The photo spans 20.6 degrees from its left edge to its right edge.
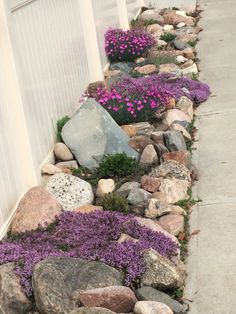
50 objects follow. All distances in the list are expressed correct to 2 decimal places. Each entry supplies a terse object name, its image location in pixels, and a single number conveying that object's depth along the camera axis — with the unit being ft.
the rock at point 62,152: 24.30
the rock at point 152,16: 49.98
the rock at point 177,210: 19.87
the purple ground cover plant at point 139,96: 28.17
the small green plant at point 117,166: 23.07
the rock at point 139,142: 24.89
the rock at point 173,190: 20.94
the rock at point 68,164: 24.04
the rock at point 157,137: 24.94
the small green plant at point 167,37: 43.78
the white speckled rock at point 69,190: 20.76
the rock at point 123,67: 37.37
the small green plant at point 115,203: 19.84
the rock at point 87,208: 19.85
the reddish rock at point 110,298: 14.30
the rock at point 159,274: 15.60
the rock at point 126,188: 21.23
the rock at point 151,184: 21.21
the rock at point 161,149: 24.00
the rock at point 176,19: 49.39
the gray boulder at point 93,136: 24.23
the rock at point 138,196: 20.27
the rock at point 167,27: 47.39
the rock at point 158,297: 14.96
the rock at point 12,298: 14.85
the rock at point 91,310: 13.07
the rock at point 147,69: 35.83
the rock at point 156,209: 19.52
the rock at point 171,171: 21.97
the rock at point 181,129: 26.08
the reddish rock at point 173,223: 18.83
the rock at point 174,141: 24.23
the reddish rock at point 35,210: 18.72
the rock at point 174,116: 27.71
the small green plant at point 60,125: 25.07
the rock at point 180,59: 38.17
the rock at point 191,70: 35.86
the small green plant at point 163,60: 37.40
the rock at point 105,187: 21.54
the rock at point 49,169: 22.56
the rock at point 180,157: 23.07
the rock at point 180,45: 41.43
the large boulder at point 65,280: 14.32
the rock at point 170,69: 35.08
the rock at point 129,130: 26.89
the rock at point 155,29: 45.80
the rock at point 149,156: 23.54
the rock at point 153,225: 18.01
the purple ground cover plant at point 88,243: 16.01
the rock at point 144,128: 27.01
